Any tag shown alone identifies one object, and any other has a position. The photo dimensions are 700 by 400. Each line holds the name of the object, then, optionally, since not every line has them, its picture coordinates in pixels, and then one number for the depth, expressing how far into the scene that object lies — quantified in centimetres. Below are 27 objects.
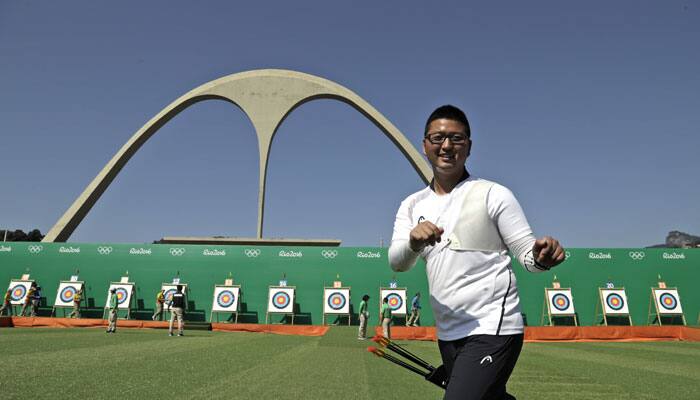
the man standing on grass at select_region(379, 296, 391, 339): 1449
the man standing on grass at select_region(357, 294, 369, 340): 1502
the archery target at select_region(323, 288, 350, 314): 2094
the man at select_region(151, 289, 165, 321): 1970
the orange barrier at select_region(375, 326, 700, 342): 1675
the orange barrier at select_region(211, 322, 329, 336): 1814
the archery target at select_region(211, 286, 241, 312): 2091
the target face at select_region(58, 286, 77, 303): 2128
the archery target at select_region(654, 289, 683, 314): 2055
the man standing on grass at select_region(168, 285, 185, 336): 1502
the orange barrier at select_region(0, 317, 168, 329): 1727
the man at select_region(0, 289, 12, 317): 2008
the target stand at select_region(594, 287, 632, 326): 2048
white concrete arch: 3669
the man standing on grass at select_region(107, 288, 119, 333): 1466
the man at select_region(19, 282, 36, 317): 2053
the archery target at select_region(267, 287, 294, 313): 2080
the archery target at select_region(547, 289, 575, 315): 2048
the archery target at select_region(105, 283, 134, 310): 2108
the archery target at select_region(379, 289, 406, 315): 2070
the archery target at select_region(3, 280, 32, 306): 2181
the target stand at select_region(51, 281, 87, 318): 2117
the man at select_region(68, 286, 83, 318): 2011
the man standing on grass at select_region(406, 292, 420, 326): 2041
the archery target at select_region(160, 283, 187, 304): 2117
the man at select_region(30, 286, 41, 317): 2036
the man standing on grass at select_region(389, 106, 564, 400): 211
